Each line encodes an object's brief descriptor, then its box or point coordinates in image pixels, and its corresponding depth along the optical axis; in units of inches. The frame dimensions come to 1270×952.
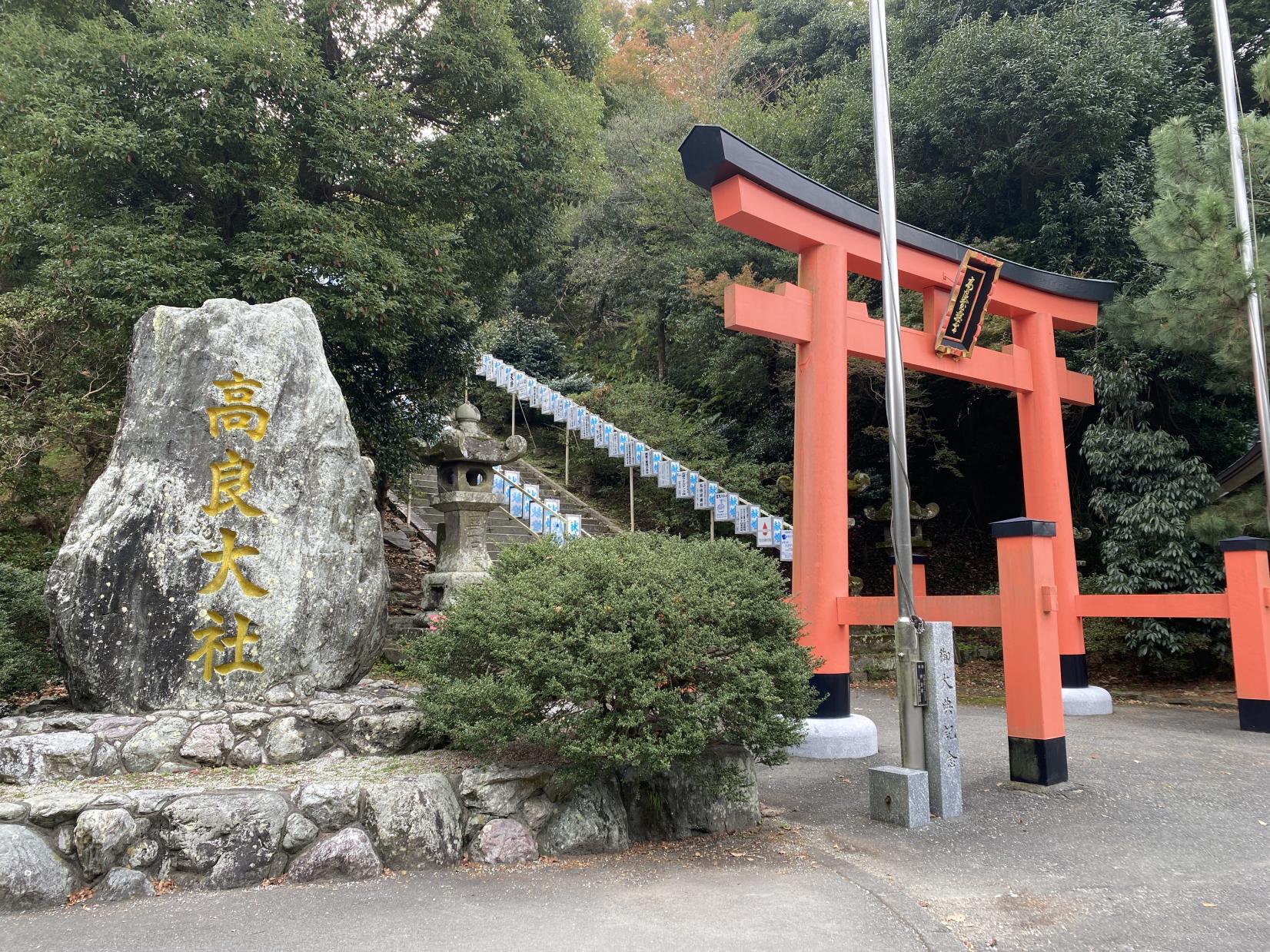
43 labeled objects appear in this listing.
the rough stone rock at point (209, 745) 177.9
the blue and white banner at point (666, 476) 546.3
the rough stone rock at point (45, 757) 166.1
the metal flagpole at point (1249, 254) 310.8
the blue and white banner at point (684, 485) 536.4
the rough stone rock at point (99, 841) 143.2
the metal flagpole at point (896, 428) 193.3
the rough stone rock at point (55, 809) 144.6
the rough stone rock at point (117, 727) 175.5
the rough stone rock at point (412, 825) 155.5
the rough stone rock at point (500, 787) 165.2
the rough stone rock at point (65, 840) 144.4
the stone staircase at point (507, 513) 536.4
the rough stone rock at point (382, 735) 191.5
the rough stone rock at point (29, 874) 136.4
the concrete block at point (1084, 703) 343.9
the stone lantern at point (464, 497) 398.6
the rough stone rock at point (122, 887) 142.1
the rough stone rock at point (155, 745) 173.8
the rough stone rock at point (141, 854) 145.1
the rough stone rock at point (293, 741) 183.0
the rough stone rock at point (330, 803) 154.5
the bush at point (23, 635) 204.4
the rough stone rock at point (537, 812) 166.4
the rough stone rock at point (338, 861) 150.3
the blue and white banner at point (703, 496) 522.9
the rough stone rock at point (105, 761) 171.0
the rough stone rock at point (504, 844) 160.9
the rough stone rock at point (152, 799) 147.4
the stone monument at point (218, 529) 187.6
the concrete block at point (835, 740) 258.8
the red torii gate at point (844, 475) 215.9
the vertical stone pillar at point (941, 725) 193.6
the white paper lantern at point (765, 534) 478.7
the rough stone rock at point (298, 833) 151.9
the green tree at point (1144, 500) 398.0
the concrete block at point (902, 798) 186.5
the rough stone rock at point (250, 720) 183.8
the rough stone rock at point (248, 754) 180.1
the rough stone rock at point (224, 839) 146.6
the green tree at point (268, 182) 304.0
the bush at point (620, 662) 159.8
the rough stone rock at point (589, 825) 166.2
